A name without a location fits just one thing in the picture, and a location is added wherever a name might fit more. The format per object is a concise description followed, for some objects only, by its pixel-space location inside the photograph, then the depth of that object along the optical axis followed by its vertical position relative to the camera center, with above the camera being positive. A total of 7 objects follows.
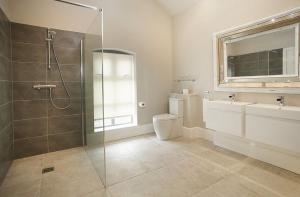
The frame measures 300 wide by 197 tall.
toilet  2.66 -0.49
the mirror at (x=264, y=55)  1.80 +0.59
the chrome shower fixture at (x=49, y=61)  2.19 +0.58
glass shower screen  1.61 +0.03
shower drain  1.79 -0.93
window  2.82 +0.14
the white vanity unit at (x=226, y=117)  1.97 -0.32
